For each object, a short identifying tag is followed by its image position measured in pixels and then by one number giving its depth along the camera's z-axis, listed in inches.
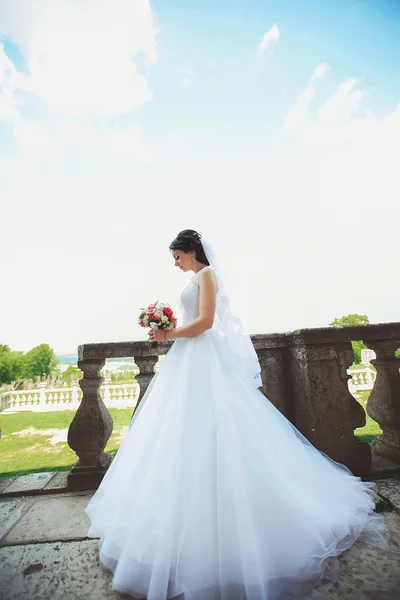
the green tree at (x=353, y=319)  1859.3
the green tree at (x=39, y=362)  1874.8
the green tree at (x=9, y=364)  1619.1
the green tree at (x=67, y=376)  1320.3
